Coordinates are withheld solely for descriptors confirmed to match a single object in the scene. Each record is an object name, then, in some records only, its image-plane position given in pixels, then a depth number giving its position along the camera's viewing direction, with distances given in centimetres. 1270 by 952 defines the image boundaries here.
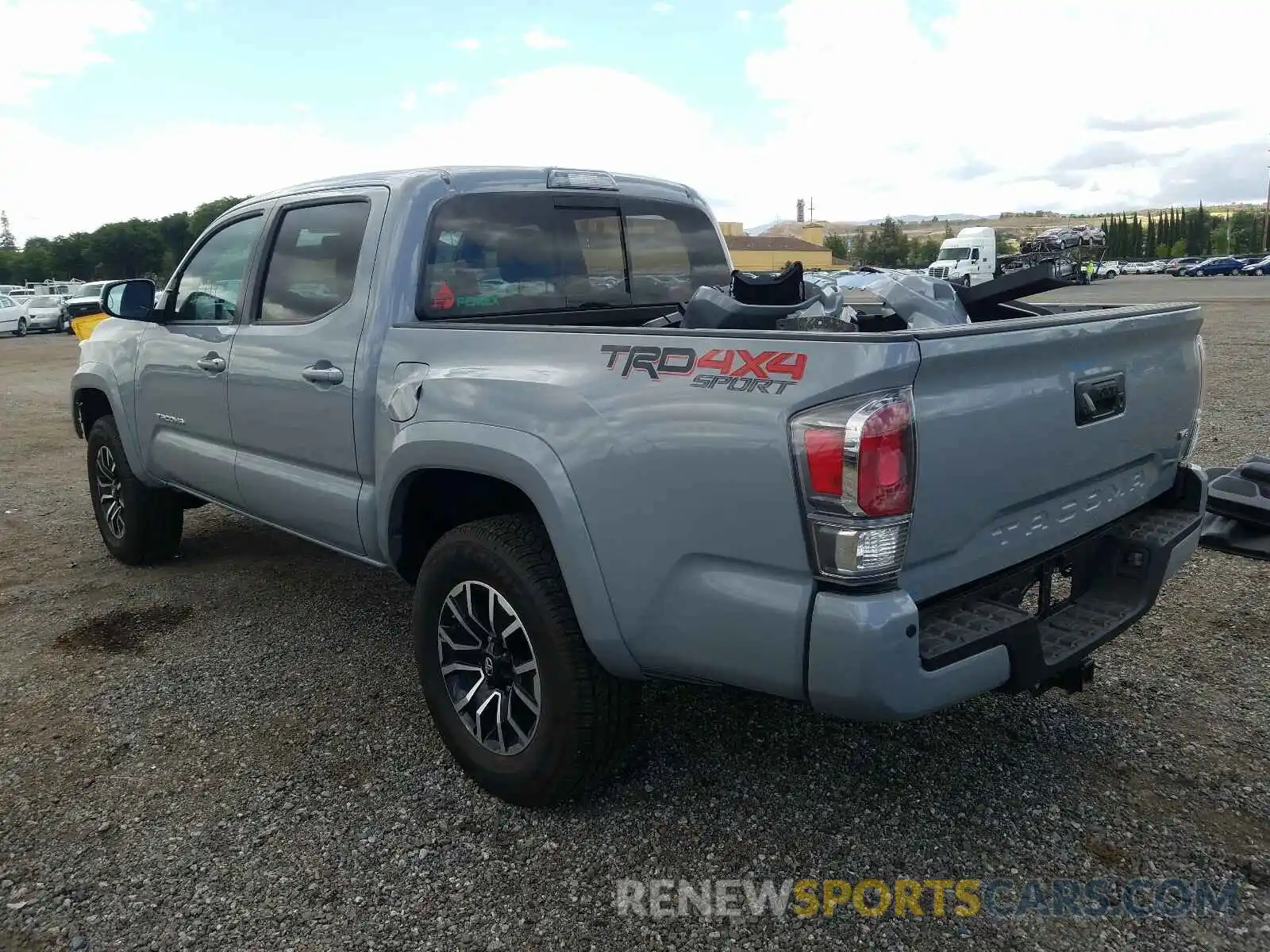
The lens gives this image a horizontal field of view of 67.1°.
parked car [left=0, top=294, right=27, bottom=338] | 3139
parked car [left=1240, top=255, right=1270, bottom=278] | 5969
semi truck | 4188
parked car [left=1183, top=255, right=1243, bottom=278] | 6425
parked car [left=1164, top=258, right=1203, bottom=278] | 7355
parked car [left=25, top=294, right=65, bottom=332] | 3250
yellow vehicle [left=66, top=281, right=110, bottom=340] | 2946
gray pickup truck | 214
